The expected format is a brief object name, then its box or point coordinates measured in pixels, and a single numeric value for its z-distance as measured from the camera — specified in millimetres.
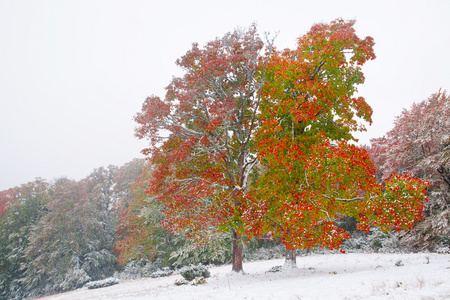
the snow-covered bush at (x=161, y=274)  20688
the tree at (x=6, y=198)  29831
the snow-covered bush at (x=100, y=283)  19844
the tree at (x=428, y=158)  14555
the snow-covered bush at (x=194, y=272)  12828
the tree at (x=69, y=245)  25500
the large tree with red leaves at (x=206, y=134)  11273
